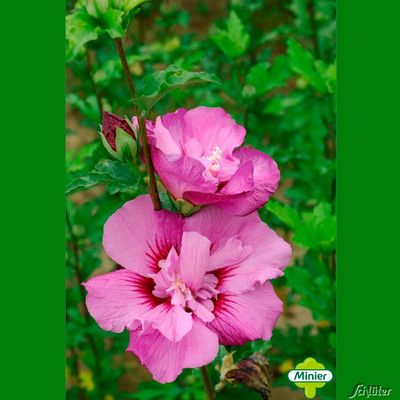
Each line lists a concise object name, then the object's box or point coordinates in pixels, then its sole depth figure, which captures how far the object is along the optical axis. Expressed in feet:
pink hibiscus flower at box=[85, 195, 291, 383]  1.52
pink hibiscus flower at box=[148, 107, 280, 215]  1.50
